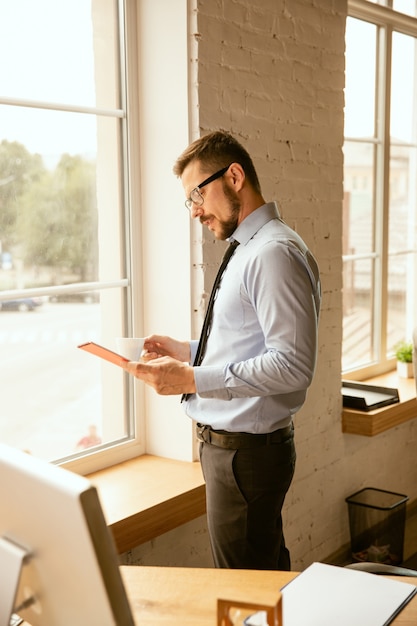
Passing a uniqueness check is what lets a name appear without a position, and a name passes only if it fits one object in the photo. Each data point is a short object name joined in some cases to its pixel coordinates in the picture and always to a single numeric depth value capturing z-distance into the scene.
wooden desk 1.43
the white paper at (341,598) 1.40
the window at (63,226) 2.38
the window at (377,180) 3.85
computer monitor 0.96
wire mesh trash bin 3.54
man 2.05
